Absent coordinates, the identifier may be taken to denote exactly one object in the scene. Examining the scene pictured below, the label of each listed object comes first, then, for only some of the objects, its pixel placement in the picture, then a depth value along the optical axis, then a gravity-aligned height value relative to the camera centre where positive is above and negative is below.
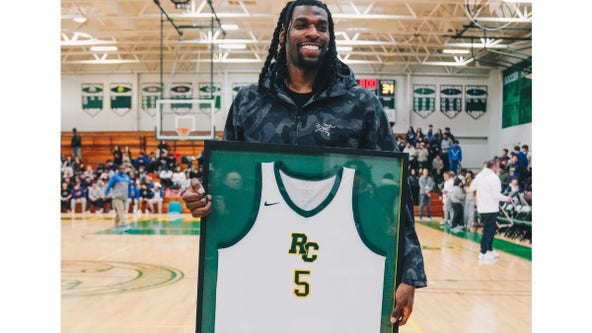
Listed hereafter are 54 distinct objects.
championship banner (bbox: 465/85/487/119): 23.53 +2.94
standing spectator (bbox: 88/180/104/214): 17.16 -1.19
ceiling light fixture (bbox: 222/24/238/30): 18.64 +4.87
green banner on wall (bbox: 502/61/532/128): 20.08 +2.80
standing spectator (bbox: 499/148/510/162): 15.07 +0.20
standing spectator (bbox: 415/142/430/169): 17.98 +0.26
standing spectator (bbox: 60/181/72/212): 17.38 -1.19
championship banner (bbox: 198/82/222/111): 23.72 +3.18
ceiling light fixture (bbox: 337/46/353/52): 20.48 +4.58
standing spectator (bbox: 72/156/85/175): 19.20 -0.21
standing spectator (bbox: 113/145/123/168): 19.69 +0.11
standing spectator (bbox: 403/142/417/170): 18.30 +0.23
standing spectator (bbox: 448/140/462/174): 18.30 +0.31
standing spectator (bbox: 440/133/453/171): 18.94 +0.62
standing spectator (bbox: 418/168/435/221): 15.54 -0.76
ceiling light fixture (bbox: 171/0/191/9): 11.90 +3.76
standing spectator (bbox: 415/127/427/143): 19.45 +1.06
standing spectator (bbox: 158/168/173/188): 18.17 -0.61
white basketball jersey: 1.68 -0.34
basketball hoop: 14.78 +0.90
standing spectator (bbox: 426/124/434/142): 19.24 +1.07
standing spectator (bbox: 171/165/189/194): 17.72 -0.66
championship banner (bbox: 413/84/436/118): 23.72 +2.89
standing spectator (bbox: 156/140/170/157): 20.24 +0.50
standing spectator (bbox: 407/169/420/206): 16.86 -0.60
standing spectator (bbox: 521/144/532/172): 14.71 +0.29
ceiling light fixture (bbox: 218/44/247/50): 20.98 +4.71
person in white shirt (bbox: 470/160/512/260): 7.83 -0.58
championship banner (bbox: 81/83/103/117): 24.59 +2.85
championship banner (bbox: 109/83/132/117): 24.55 +2.86
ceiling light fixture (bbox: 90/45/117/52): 21.52 +4.65
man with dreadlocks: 1.74 +0.19
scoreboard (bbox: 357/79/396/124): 23.30 +3.19
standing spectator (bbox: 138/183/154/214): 16.84 -1.13
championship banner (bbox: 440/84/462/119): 23.58 +2.93
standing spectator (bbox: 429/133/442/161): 18.84 +0.60
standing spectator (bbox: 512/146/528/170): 14.38 +0.19
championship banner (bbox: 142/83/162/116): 24.33 +3.05
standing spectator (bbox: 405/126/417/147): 19.50 +1.03
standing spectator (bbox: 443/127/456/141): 19.29 +1.13
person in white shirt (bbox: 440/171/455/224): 13.13 -0.75
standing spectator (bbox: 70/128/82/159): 21.25 +0.63
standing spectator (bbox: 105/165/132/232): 10.83 -0.69
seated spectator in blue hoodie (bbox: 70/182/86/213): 17.23 -1.18
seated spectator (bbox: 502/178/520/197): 11.00 -0.47
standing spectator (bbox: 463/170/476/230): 12.10 -0.96
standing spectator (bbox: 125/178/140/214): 16.72 -1.07
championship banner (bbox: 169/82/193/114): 23.64 +3.25
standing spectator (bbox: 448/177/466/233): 12.39 -0.89
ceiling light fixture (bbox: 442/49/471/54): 20.71 +4.56
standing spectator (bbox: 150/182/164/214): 16.72 -1.12
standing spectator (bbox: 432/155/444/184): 18.41 -0.15
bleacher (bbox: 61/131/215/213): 23.30 +0.76
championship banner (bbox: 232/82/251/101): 23.89 +3.54
